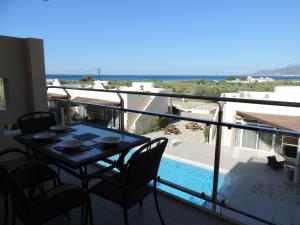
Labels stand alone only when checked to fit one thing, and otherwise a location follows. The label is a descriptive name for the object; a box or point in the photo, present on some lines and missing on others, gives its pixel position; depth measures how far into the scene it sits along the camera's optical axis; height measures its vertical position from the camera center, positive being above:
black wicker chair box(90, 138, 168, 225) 1.51 -0.75
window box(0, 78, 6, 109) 3.21 -0.23
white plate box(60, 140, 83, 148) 1.76 -0.52
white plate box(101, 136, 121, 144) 1.86 -0.52
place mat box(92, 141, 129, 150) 1.82 -0.55
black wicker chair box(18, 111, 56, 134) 2.44 -0.50
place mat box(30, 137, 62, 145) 1.95 -0.54
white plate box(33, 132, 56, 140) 1.97 -0.51
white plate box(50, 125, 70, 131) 2.29 -0.50
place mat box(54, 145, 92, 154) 1.73 -0.55
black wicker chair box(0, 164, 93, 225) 1.32 -0.79
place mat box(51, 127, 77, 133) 2.28 -0.52
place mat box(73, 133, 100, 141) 2.09 -0.54
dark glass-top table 1.60 -0.55
